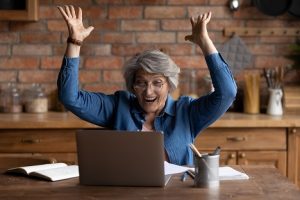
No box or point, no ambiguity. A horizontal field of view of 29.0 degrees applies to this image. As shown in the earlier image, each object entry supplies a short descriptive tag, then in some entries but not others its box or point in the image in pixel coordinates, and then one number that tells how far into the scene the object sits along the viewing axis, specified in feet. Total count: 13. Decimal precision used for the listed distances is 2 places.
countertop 11.53
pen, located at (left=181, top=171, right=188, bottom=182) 6.87
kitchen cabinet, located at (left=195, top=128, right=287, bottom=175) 11.78
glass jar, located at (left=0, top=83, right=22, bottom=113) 13.05
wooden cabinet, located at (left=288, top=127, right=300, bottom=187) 11.77
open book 6.98
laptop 6.32
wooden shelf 12.73
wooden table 6.15
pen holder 6.51
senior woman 7.93
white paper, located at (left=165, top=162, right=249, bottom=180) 6.95
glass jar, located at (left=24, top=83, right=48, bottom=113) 13.00
